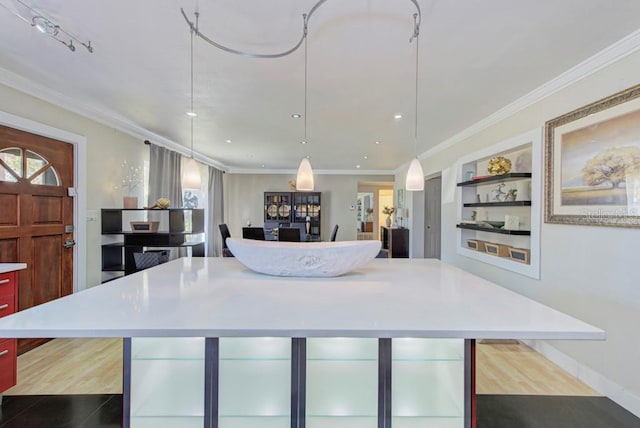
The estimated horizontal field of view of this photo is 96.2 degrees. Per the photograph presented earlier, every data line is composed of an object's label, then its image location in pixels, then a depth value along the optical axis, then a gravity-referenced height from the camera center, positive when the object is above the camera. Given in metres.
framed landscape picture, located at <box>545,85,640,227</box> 1.79 +0.35
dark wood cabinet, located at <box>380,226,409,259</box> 6.65 -0.71
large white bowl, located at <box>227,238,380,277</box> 1.63 -0.26
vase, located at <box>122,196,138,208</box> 3.63 +0.11
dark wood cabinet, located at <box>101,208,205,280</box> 3.42 -0.36
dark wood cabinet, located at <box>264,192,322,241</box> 7.79 +0.07
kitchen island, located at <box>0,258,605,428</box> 1.06 -0.62
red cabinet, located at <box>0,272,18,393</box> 1.84 -0.85
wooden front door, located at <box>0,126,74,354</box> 2.40 -0.03
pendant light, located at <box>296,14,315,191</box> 2.13 +0.27
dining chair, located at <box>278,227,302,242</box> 4.68 -0.37
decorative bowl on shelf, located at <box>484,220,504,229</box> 3.11 -0.12
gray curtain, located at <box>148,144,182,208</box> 4.22 +0.56
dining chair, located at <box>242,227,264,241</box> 5.01 -0.38
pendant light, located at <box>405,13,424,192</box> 2.15 +0.27
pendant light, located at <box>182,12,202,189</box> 2.27 +0.29
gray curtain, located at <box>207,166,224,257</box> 6.66 +0.03
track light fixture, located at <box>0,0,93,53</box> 1.57 +1.10
